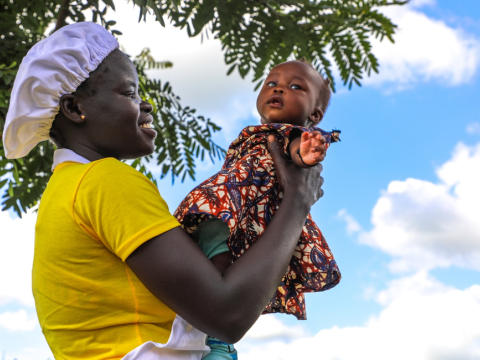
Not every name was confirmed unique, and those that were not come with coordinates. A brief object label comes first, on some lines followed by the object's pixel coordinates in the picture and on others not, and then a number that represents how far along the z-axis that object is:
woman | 1.23
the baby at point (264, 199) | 1.55
